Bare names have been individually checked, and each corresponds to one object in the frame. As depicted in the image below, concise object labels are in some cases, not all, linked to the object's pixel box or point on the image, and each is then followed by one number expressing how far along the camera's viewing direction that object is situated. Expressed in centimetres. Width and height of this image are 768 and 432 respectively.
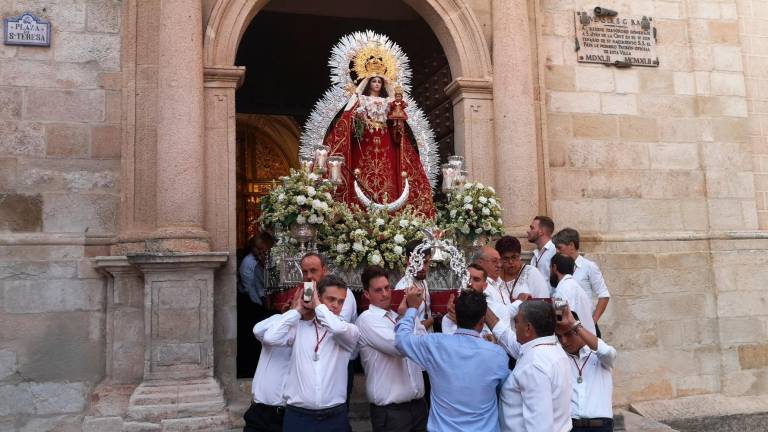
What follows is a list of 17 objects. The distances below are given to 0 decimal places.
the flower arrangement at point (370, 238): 616
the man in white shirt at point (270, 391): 471
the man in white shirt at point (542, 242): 641
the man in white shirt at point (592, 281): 645
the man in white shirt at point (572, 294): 496
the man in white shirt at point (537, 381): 358
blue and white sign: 661
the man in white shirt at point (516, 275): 561
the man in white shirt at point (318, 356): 432
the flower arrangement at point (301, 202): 601
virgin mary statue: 707
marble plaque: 820
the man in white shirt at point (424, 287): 515
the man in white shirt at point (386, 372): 454
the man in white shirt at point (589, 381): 413
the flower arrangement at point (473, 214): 652
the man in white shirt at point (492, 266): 525
